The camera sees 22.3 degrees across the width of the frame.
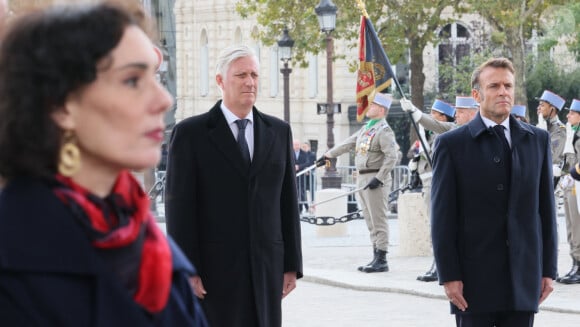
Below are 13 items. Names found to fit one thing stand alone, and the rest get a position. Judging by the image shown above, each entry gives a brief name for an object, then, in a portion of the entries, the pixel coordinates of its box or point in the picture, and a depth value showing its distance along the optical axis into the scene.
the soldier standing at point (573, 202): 14.90
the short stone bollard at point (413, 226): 17.39
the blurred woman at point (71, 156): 2.58
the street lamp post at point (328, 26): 28.08
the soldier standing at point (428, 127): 14.82
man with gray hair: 6.67
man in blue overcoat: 6.93
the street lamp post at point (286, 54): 32.56
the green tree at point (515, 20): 31.45
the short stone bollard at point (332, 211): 21.73
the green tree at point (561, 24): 32.31
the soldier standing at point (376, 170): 16.11
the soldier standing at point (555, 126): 15.73
